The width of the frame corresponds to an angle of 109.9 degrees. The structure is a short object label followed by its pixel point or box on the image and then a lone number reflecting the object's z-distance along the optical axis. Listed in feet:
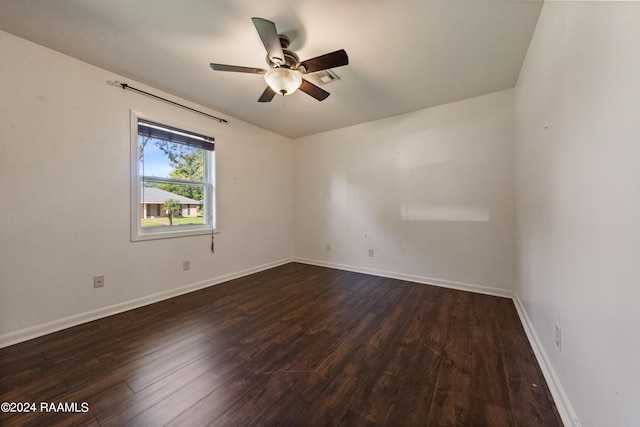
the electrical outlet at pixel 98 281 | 7.36
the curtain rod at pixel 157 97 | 7.77
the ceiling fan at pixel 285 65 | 5.36
